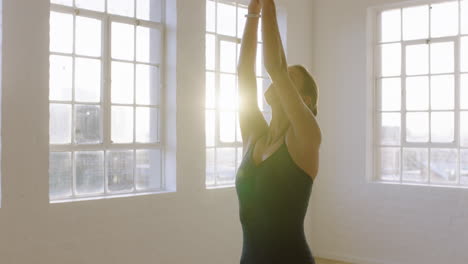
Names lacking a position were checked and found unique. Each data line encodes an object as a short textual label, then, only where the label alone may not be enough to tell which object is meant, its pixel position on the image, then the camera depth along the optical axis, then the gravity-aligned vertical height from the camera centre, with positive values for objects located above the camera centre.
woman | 1.44 -0.11
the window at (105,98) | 4.34 +0.28
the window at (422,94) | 5.72 +0.41
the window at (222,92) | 5.66 +0.42
